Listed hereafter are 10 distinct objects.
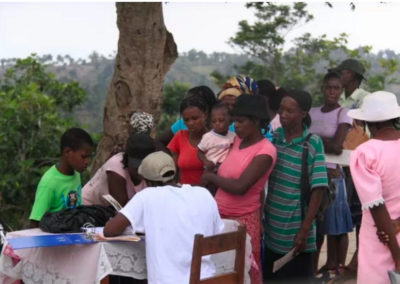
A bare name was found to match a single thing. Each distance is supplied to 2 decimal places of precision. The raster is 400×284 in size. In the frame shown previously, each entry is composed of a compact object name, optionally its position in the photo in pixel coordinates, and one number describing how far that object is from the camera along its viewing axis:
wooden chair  4.57
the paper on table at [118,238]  4.88
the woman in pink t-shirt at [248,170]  5.71
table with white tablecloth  4.97
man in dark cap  7.45
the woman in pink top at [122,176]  5.67
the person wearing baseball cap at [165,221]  4.75
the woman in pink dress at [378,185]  4.82
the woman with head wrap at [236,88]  6.78
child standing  5.48
